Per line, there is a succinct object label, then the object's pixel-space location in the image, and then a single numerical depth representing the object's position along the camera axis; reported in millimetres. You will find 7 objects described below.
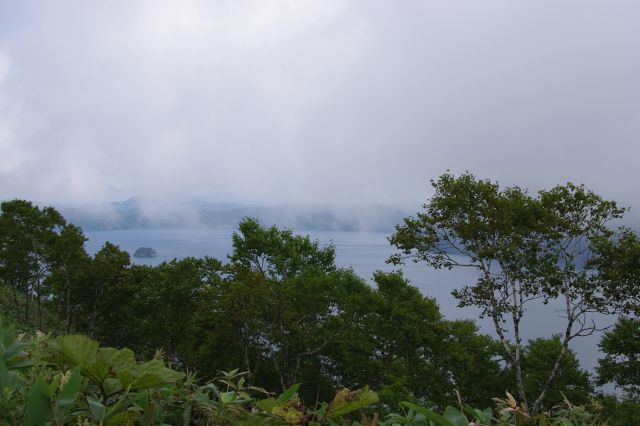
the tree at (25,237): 29391
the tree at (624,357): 18547
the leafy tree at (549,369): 22062
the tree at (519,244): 15016
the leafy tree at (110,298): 27844
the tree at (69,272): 28900
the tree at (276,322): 20312
